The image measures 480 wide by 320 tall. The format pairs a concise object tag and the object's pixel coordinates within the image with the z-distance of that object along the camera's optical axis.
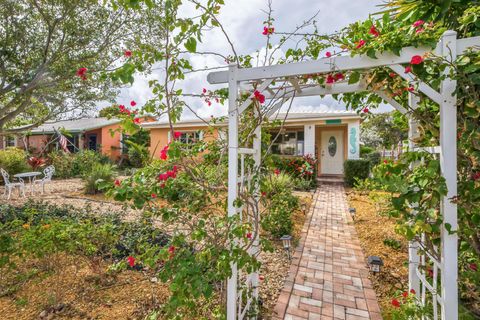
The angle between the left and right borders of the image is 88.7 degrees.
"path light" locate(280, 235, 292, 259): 3.88
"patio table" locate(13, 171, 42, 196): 8.90
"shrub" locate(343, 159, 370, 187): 10.08
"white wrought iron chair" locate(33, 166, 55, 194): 9.02
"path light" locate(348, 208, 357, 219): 6.07
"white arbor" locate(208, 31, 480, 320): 1.51
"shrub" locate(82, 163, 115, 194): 8.92
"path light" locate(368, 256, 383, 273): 3.32
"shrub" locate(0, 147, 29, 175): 10.82
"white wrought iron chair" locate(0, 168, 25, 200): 8.14
